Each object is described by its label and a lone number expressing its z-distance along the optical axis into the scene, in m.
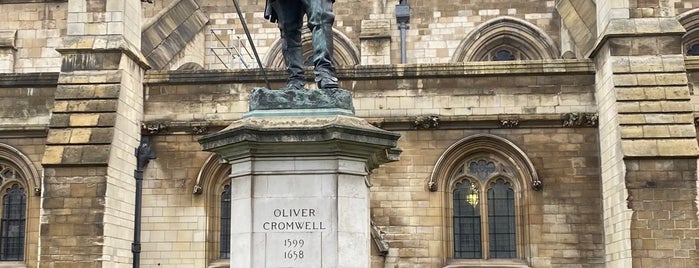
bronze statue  9.15
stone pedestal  8.48
